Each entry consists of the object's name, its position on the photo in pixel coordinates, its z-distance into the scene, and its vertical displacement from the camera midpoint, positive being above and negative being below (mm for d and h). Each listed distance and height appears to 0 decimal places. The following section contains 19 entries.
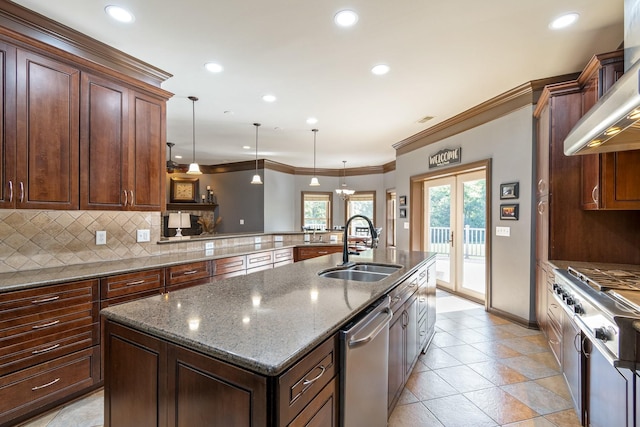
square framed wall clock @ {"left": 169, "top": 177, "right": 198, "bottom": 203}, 7738 +606
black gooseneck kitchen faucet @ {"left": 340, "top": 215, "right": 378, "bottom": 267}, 2352 -233
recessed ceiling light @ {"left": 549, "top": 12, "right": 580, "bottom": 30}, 2187 +1501
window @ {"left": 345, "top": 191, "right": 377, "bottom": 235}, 8769 +299
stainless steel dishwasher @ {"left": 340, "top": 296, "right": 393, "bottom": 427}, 1231 -733
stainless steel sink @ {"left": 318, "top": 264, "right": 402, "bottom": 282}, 2308 -483
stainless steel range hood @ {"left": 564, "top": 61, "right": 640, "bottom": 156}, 1089 +432
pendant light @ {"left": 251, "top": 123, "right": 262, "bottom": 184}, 5352 +613
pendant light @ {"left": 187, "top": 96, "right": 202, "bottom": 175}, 3735 +700
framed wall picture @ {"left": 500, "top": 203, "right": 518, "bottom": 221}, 3531 +38
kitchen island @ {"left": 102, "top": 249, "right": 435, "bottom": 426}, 896 -506
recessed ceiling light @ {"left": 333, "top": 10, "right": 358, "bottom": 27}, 2150 +1485
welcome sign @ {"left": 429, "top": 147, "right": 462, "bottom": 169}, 4387 +901
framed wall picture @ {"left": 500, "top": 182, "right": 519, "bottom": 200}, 3525 +293
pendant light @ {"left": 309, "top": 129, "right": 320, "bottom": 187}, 5196 +1440
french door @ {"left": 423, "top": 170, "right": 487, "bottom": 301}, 4539 -252
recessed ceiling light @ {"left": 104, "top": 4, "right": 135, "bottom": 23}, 2098 +1478
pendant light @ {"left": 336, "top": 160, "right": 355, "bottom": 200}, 7862 +612
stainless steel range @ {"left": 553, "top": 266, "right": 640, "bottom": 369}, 1170 -444
